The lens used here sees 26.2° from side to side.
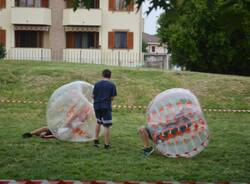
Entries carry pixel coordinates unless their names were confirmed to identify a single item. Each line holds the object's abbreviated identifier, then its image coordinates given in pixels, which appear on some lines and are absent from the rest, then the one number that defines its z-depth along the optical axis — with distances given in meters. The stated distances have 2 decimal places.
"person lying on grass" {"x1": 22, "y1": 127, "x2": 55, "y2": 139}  12.89
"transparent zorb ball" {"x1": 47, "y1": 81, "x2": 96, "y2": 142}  12.41
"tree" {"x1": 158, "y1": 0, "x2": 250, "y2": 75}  32.03
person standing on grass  11.50
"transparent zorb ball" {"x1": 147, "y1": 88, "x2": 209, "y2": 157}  10.50
